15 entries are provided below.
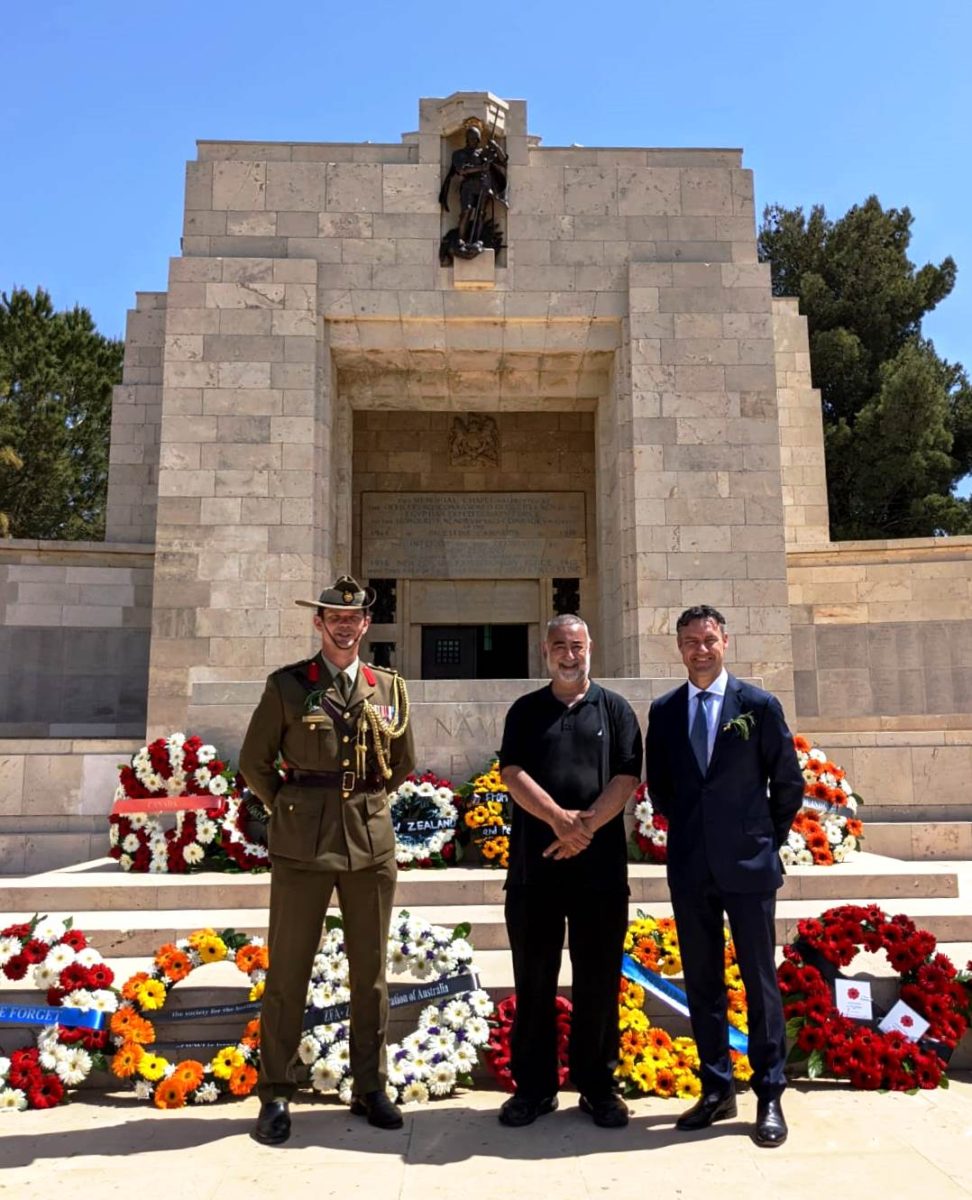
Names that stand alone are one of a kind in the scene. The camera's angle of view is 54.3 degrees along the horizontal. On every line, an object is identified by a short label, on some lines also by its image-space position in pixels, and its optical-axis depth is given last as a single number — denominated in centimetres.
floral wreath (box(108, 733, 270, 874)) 697
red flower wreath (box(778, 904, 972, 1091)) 396
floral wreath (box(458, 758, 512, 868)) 688
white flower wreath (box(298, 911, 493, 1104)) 382
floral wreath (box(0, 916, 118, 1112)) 383
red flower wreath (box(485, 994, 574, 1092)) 392
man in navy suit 349
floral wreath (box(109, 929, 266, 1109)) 381
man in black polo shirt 354
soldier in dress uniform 356
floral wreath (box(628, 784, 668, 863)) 692
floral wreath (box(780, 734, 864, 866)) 672
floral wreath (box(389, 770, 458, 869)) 690
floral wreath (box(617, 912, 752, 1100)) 384
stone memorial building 1048
